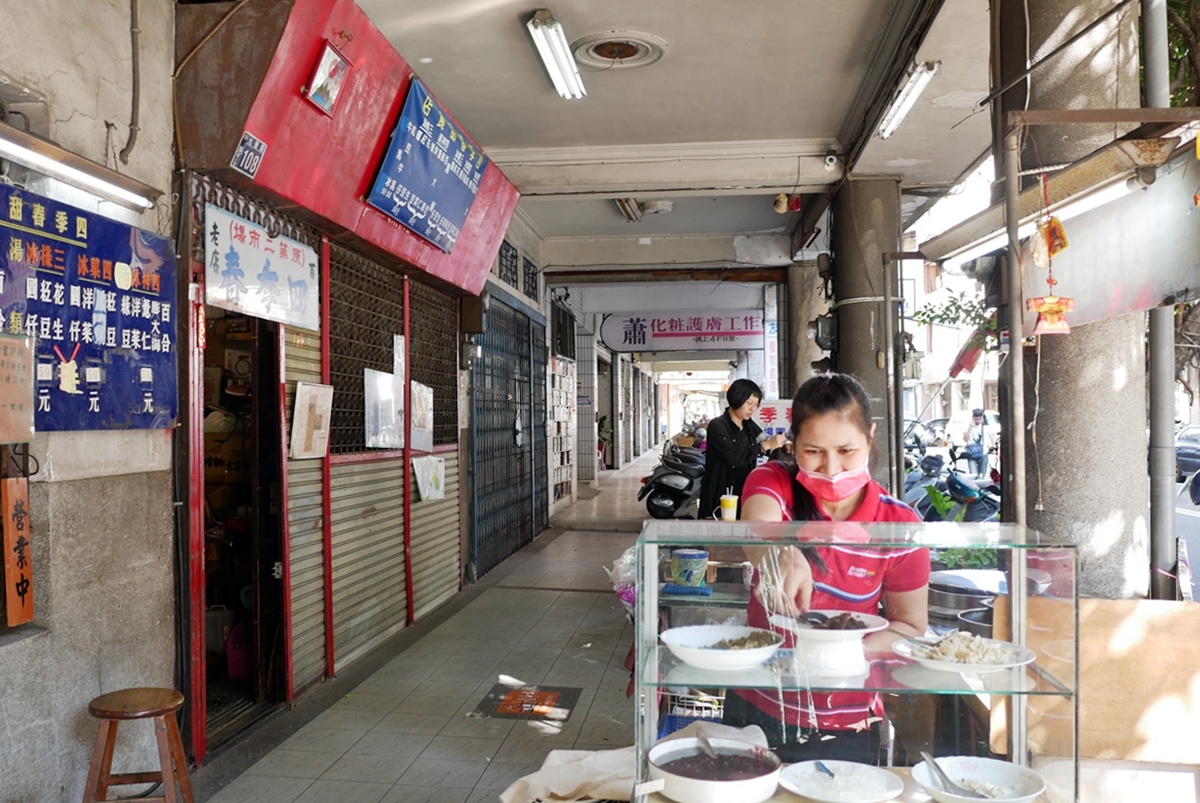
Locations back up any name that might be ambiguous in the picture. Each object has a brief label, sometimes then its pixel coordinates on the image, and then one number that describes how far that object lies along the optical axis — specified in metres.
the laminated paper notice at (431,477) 6.58
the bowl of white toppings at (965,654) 1.69
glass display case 1.69
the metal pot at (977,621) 1.85
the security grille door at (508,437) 8.26
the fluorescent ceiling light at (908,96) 5.13
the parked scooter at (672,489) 10.51
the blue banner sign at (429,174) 5.06
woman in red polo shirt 1.81
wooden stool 2.88
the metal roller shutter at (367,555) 5.24
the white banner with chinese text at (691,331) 14.02
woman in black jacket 6.30
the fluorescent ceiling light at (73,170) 2.72
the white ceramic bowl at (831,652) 1.70
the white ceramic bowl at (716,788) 1.63
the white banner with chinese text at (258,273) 3.89
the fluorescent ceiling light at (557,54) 4.90
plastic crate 1.88
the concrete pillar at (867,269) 7.57
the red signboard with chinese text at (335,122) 3.85
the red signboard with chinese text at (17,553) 2.78
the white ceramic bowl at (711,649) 1.71
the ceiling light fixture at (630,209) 9.29
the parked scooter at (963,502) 7.29
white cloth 2.38
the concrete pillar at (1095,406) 2.80
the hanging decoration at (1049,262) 2.33
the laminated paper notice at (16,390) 2.67
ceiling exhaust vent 5.32
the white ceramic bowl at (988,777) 1.63
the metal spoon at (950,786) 1.64
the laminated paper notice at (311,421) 4.66
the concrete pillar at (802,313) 11.35
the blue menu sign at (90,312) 2.79
